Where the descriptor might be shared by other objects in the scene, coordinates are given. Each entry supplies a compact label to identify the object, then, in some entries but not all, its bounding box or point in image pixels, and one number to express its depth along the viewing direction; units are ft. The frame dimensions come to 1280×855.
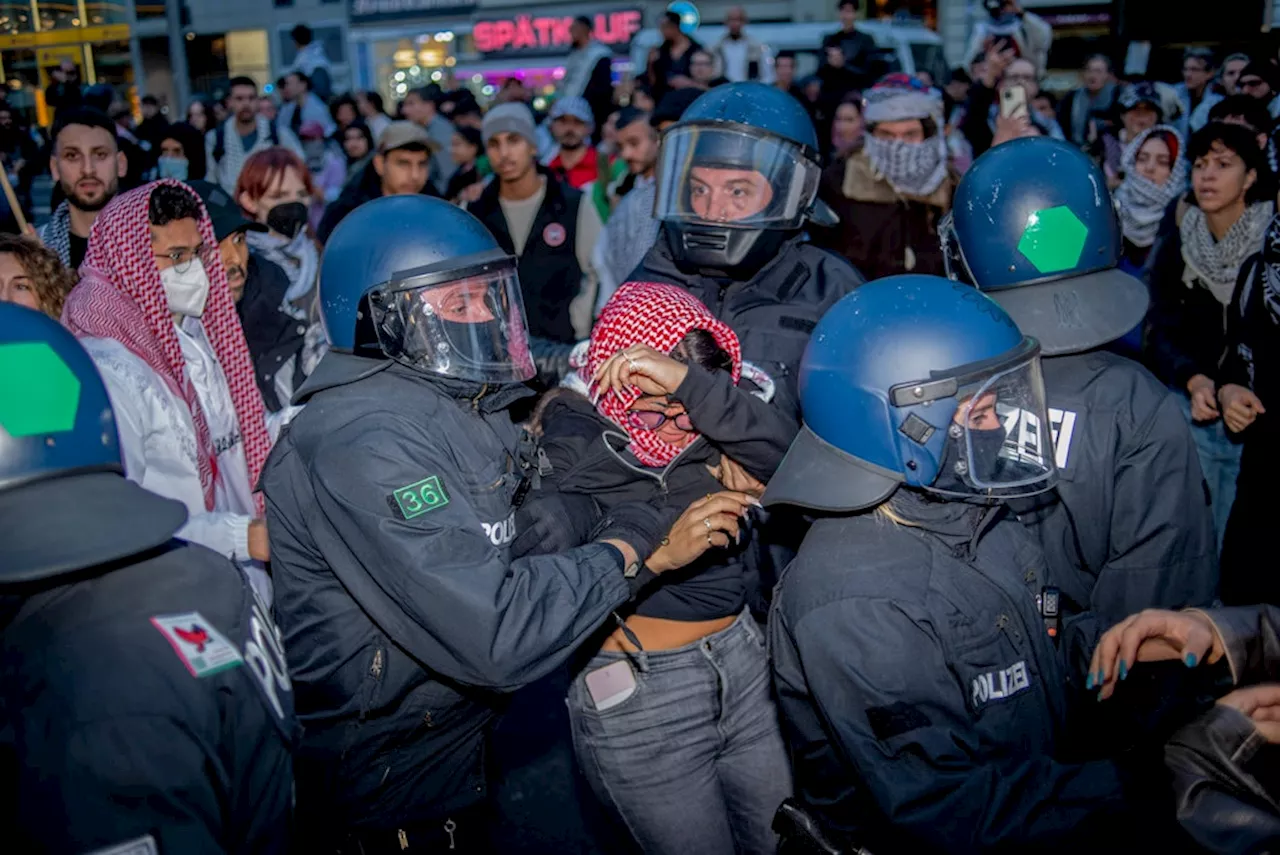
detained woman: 8.35
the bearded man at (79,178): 15.89
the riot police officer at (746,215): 10.98
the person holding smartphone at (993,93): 27.35
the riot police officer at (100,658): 4.22
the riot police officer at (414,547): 6.65
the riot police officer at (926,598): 6.07
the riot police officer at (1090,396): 8.11
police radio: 7.39
